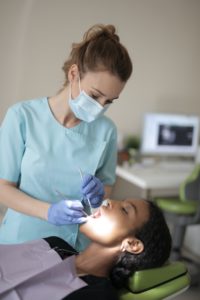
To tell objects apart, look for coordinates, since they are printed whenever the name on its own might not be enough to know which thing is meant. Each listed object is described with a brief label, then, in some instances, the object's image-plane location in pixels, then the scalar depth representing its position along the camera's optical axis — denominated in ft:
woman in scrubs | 3.98
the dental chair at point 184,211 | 7.61
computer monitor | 9.80
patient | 3.96
